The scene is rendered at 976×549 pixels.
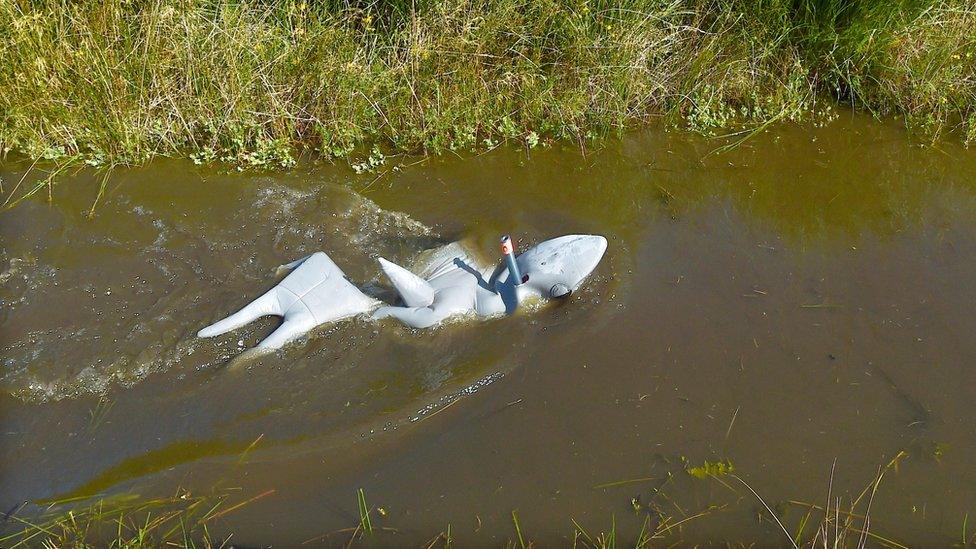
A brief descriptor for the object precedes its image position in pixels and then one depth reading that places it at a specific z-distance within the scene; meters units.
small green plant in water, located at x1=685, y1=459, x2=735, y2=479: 3.39
